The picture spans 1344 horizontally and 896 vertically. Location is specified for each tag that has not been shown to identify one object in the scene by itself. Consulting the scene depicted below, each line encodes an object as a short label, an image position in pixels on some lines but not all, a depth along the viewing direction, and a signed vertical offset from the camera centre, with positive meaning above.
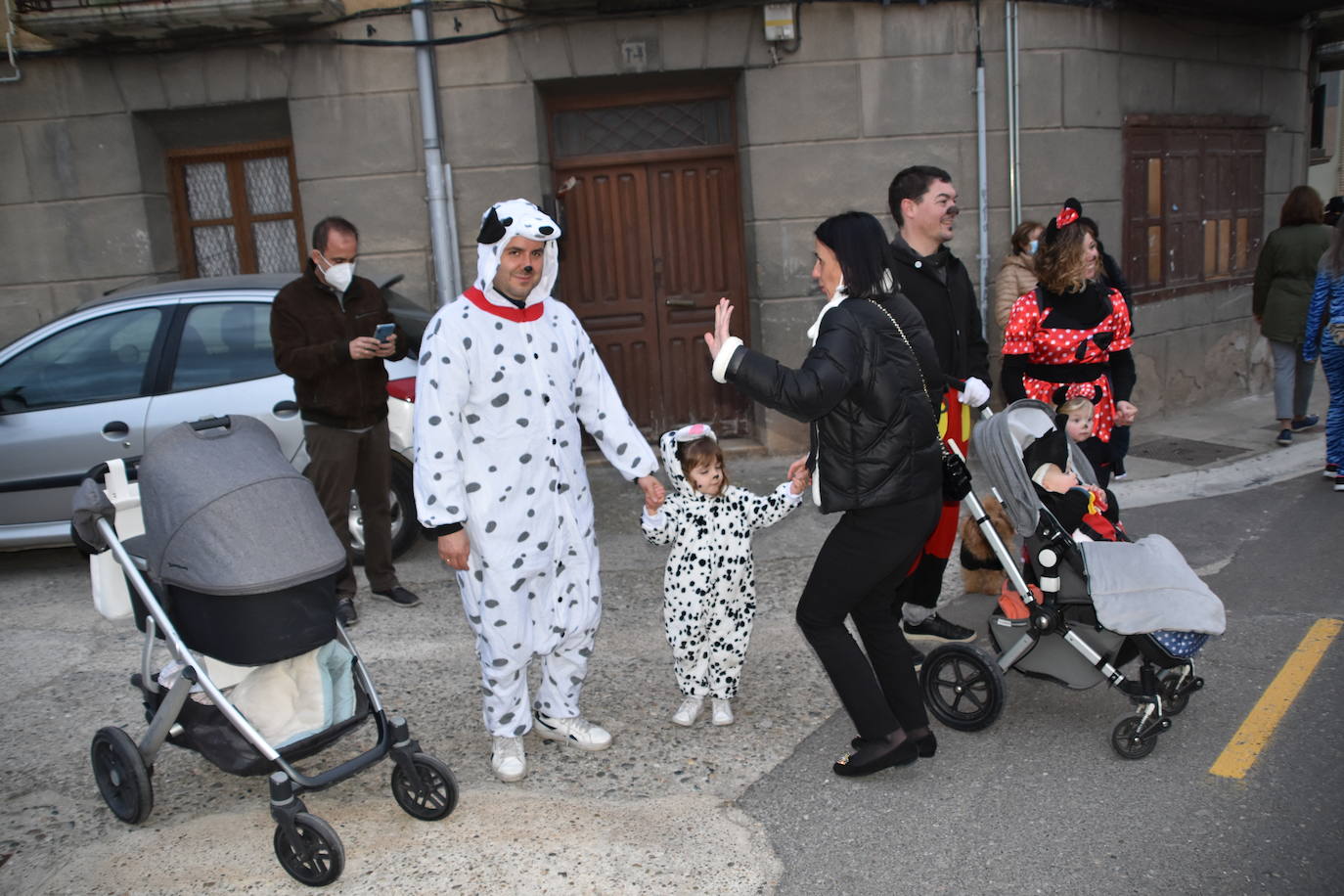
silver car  6.02 -0.64
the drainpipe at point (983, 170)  8.16 +0.30
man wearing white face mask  5.16 -0.50
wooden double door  8.50 -0.21
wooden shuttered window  9.15 -0.04
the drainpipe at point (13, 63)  8.08 +1.56
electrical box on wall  7.91 +1.44
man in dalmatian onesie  3.55 -0.71
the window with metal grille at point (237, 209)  8.73 +0.41
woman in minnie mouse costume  4.73 -0.54
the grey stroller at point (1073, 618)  3.60 -1.35
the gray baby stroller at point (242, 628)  3.38 -1.12
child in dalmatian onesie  3.87 -1.08
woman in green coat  8.04 -0.72
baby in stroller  3.87 -0.99
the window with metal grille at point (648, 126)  8.47 +0.81
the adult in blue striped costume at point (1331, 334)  6.52 -0.87
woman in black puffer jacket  3.29 -0.71
